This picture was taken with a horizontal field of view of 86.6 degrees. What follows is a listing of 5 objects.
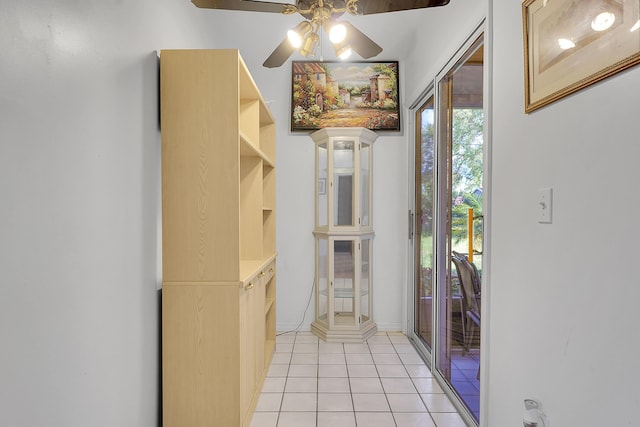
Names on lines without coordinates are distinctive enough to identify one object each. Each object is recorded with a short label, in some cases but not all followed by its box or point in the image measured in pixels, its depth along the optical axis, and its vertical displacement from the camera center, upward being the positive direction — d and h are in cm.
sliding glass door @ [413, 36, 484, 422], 188 -7
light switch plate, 112 +3
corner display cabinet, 309 -13
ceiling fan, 157 +96
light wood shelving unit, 163 -12
